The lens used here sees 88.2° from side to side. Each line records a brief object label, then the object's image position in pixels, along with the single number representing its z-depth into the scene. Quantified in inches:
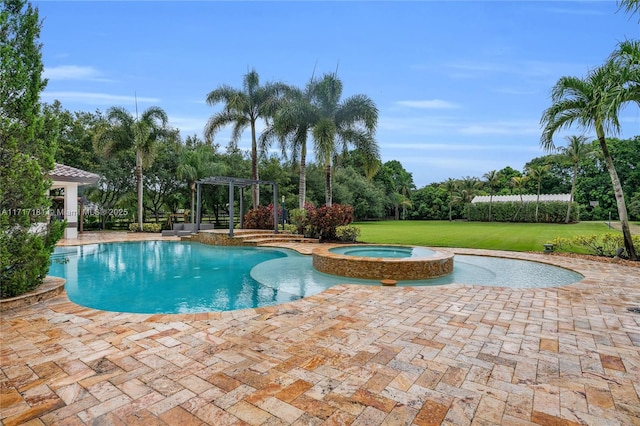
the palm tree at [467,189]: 1550.2
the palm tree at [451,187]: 1574.6
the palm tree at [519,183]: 1337.4
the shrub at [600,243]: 386.9
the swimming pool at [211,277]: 228.7
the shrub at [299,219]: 594.5
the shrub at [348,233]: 550.3
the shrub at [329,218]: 554.3
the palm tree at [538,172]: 1393.9
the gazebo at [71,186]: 574.6
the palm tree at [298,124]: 556.4
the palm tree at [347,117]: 566.3
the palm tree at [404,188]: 1659.2
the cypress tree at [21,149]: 178.7
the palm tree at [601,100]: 291.1
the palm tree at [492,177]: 1622.8
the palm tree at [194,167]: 823.7
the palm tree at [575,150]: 1222.3
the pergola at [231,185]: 542.0
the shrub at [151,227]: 767.1
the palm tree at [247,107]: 666.8
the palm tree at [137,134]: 714.8
